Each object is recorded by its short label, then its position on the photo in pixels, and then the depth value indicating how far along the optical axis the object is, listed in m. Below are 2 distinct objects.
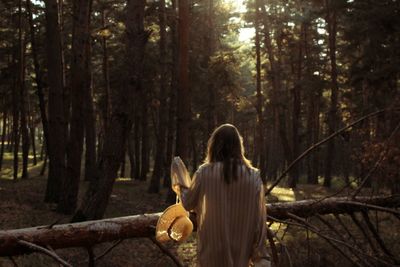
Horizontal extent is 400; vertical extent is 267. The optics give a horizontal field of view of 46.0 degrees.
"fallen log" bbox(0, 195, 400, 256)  5.26
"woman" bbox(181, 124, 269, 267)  4.48
